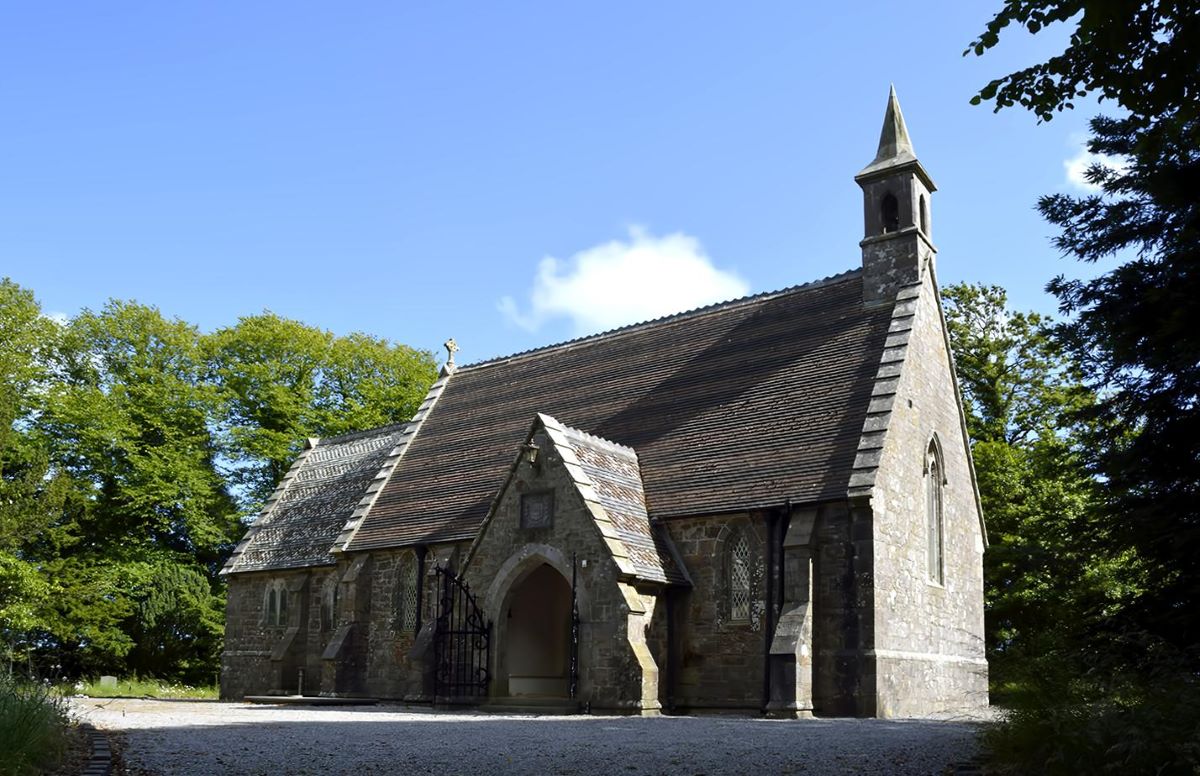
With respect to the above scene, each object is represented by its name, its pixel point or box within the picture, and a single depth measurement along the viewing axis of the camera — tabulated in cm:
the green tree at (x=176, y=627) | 4356
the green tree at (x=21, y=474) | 3578
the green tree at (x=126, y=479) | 4169
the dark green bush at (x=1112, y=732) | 792
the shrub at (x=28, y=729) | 862
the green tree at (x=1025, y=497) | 1535
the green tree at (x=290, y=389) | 4975
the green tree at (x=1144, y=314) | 1022
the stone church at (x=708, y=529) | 2067
